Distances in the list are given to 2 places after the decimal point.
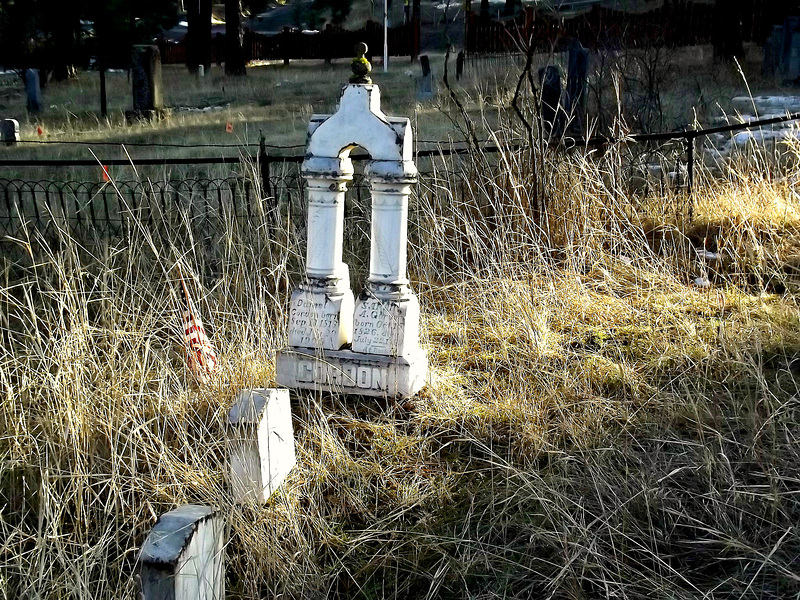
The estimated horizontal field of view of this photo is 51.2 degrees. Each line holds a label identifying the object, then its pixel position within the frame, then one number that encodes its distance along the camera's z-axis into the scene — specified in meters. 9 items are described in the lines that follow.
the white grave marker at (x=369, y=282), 3.43
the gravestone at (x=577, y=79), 6.91
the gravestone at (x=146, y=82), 13.02
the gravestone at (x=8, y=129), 10.40
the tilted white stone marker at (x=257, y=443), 2.73
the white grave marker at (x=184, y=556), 2.04
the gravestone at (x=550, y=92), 6.21
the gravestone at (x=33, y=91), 14.38
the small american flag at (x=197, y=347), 3.42
